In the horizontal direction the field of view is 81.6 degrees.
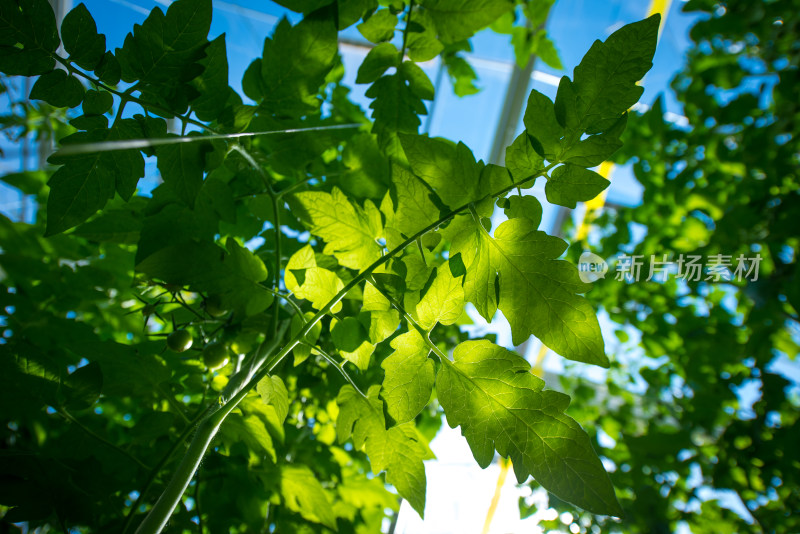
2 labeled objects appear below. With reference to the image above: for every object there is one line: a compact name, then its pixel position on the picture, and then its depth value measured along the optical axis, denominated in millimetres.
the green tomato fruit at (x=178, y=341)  497
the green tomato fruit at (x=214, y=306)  465
